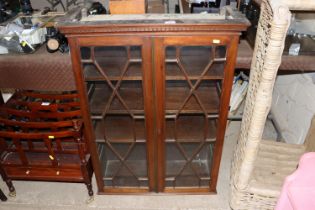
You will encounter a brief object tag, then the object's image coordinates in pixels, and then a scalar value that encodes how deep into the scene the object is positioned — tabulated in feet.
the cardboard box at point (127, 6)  4.81
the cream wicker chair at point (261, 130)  4.09
